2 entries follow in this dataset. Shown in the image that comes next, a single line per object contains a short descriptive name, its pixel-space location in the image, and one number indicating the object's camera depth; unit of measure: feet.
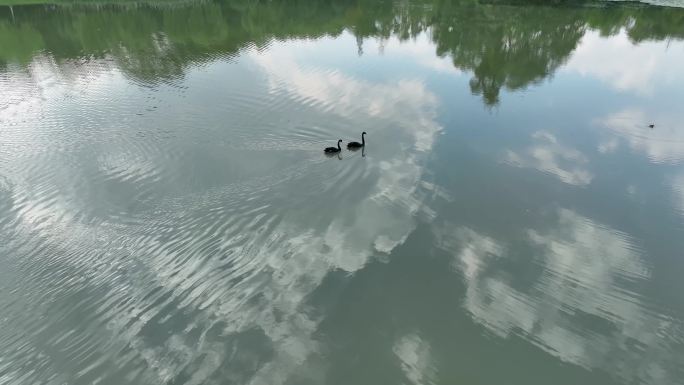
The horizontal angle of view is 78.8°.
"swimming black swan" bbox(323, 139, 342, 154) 34.81
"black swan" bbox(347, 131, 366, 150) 35.86
